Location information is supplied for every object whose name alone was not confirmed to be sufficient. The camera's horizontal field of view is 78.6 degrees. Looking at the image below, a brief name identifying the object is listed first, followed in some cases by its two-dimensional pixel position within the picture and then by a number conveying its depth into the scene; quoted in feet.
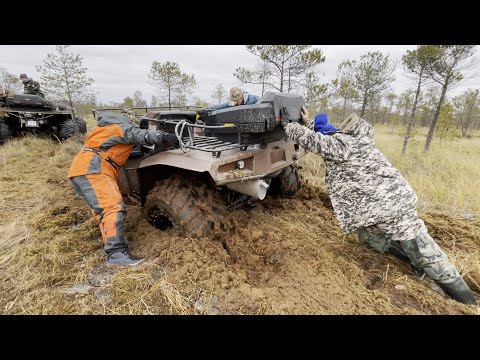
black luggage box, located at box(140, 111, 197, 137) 11.00
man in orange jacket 9.36
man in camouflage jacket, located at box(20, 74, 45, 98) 35.09
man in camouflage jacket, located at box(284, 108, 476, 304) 8.19
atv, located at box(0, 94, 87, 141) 29.94
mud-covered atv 8.80
